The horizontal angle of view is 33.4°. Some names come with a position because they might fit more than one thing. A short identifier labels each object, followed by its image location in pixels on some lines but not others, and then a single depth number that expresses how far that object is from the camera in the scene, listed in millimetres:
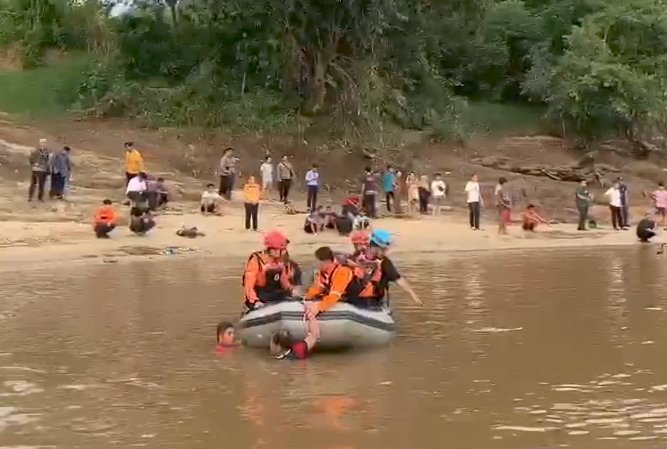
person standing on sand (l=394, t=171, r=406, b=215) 30014
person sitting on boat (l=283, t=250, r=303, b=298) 12688
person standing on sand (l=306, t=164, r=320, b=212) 29109
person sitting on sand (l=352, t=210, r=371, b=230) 25108
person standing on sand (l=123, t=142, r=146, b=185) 27797
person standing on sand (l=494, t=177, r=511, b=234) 27811
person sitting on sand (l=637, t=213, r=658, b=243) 27141
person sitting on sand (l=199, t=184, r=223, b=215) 27328
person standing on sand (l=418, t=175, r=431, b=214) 30025
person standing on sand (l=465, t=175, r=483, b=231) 28188
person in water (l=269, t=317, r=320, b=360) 11711
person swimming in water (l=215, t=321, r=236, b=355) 12484
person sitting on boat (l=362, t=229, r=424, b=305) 12719
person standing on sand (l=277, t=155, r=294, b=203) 30062
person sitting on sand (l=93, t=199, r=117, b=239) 23828
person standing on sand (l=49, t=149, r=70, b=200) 26688
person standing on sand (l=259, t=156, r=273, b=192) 30984
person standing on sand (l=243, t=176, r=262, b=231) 25453
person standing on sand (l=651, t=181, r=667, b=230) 30234
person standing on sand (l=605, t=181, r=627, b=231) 29750
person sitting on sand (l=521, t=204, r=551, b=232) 28500
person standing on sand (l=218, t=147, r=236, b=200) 29156
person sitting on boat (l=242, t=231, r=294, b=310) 12609
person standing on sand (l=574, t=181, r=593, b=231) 29297
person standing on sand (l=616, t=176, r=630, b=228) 29830
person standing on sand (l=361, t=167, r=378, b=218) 28745
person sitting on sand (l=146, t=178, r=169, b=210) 26800
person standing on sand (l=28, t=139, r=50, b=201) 26469
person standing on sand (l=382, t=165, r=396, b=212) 30125
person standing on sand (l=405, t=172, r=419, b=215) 29938
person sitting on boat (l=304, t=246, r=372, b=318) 12195
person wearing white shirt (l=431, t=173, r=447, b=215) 30788
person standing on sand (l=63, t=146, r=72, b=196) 27234
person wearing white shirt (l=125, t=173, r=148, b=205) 26172
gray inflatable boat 11891
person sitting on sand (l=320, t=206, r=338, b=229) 26422
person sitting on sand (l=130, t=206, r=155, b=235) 24250
